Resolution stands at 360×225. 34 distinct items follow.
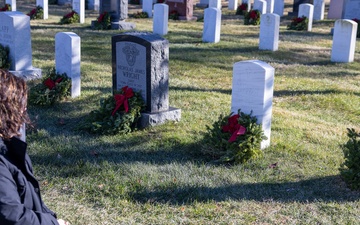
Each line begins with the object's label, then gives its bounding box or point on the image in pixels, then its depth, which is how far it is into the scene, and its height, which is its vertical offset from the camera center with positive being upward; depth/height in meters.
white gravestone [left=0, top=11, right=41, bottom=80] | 10.18 -1.12
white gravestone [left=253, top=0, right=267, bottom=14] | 19.66 -0.54
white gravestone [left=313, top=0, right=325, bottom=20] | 22.38 -0.70
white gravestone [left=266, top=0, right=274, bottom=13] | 22.42 -0.63
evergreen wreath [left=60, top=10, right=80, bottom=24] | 18.71 -1.20
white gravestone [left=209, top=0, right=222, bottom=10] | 21.55 -0.58
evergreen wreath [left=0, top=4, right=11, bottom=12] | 19.59 -1.00
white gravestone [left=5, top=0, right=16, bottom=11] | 20.55 -0.87
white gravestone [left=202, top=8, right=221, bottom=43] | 15.04 -0.98
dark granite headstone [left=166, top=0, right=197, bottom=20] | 20.98 -0.81
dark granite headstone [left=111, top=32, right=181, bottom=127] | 7.71 -1.17
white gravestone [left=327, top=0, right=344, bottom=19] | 22.86 -0.64
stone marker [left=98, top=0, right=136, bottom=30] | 17.59 -0.90
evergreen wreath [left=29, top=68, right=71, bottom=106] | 8.68 -1.68
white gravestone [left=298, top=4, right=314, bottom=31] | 18.41 -0.65
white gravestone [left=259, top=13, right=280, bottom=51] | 14.15 -1.04
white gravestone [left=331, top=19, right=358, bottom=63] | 12.85 -1.11
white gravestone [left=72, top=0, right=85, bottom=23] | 19.25 -0.89
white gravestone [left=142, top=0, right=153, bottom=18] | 21.64 -0.81
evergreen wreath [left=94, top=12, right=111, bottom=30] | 17.43 -1.21
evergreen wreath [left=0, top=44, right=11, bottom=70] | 10.23 -1.42
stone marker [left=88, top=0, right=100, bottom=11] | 24.21 -0.95
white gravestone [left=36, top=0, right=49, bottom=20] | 20.03 -0.90
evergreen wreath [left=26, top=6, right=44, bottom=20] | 19.84 -1.14
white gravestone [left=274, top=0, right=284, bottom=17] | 23.58 -0.68
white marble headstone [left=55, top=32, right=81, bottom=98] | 9.05 -1.20
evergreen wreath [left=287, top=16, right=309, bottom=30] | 18.52 -1.03
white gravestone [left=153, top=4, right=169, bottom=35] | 16.58 -1.00
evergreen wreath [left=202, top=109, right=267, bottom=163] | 6.42 -1.71
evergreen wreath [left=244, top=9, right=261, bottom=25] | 19.81 -0.97
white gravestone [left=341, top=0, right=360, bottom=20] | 18.70 -0.52
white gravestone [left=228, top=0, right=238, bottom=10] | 25.11 -0.69
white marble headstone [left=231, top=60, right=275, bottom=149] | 6.66 -1.18
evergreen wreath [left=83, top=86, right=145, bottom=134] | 7.45 -1.73
